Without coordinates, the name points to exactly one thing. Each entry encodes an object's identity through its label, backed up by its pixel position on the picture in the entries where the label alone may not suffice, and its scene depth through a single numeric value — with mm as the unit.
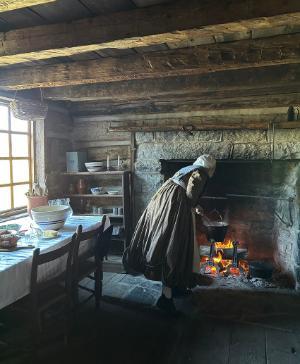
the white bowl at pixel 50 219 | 2750
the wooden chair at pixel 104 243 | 3026
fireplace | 3734
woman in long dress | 2928
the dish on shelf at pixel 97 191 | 4439
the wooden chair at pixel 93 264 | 2736
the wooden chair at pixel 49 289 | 2113
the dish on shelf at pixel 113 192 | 4406
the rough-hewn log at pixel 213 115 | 3760
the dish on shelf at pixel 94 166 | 4359
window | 3539
